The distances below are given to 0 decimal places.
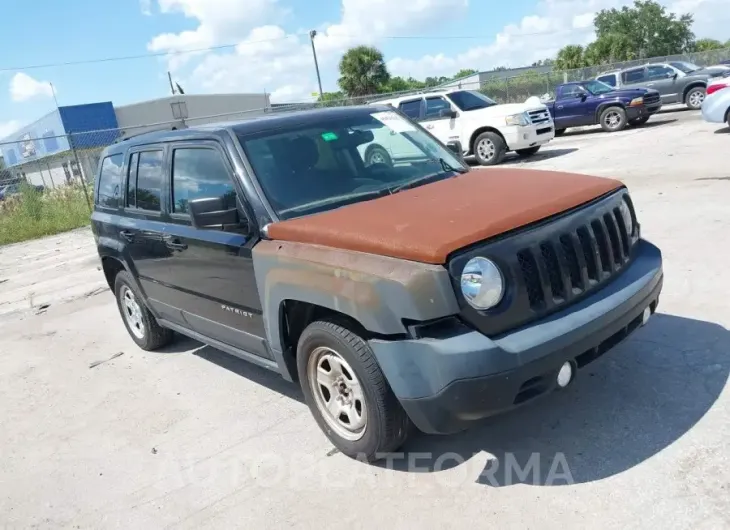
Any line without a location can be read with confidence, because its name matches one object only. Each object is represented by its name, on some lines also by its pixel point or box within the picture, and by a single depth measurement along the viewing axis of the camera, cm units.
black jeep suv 277
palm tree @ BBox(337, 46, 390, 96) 4753
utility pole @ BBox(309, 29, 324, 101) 3984
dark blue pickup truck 1790
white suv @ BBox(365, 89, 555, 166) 1437
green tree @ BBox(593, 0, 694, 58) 6059
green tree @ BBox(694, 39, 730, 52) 6656
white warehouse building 2355
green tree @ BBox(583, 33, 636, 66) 5897
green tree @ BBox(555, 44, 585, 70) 6109
